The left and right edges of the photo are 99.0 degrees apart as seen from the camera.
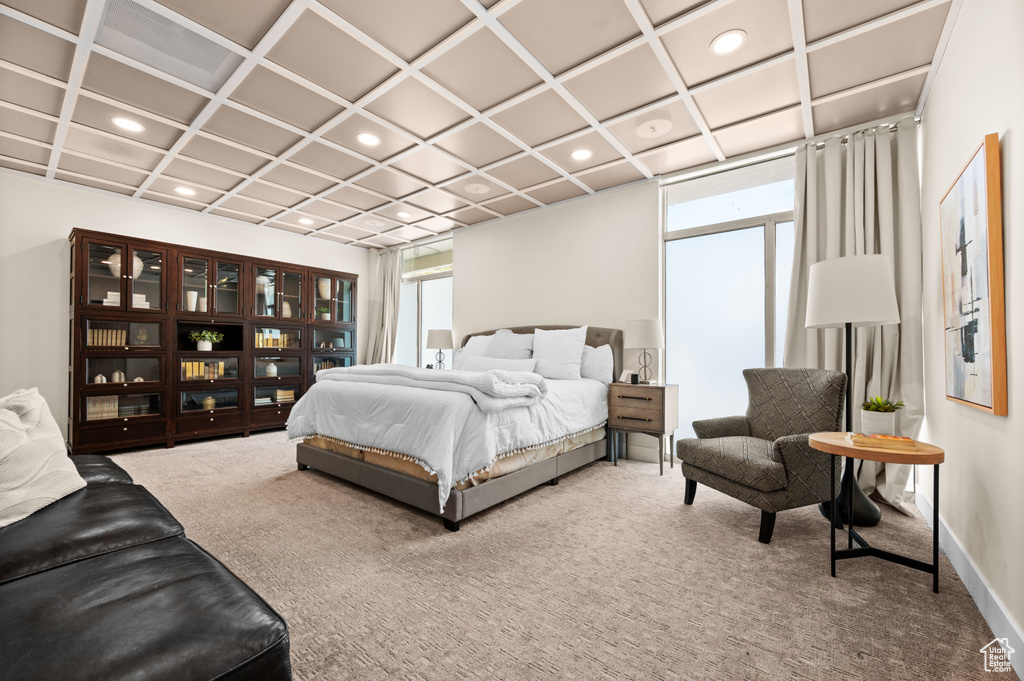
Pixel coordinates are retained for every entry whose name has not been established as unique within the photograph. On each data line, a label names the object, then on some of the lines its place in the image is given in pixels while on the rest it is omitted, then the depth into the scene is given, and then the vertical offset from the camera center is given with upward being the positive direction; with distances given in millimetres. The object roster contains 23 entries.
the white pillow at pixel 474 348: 5129 -25
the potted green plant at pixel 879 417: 2461 -403
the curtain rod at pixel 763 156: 3293 +1679
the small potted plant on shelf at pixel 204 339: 5074 +78
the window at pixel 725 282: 3900 +616
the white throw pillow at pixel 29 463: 1435 -417
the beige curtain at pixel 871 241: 3055 +792
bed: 2637 -871
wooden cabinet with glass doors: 4336 +43
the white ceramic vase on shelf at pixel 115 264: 4492 +844
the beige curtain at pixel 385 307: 7070 +633
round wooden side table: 1832 -481
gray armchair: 2312 -604
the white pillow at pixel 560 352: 4285 -62
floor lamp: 2273 +272
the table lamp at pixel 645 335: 3996 +102
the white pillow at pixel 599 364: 4266 -181
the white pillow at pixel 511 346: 4758 -1
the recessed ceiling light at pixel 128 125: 3314 +1712
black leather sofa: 776 -564
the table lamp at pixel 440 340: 5762 +78
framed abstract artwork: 1699 +271
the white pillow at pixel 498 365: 4363 -190
